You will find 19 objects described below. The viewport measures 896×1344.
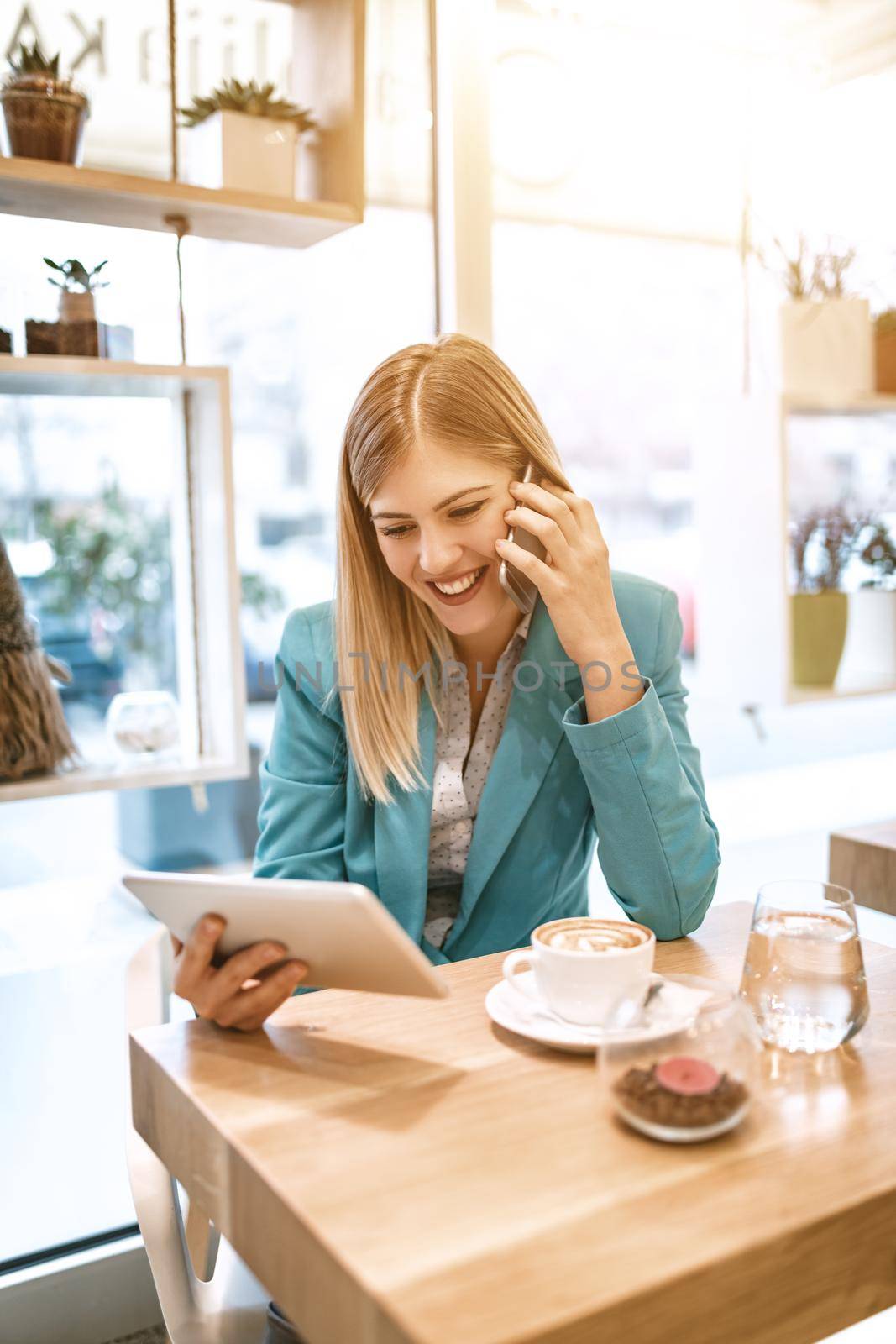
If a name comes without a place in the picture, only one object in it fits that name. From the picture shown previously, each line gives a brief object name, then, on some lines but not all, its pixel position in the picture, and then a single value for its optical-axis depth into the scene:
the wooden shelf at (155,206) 1.62
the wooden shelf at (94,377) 1.63
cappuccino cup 0.89
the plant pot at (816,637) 2.45
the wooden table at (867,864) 1.65
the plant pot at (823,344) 2.44
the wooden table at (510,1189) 0.61
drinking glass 0.89
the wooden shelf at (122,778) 1.67
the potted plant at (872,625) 2.56
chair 1.10
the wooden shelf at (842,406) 2.39
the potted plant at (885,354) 2.52
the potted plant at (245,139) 1.77
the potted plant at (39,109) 1.61
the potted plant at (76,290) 1.71
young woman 1.29
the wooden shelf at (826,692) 2.43
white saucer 0.76
